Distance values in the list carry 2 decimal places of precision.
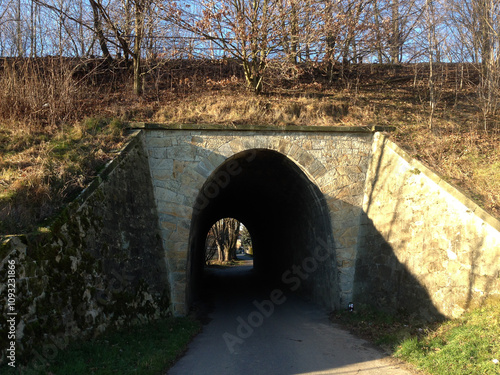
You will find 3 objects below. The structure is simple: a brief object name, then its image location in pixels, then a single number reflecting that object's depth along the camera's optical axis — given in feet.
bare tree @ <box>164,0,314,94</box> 41.27
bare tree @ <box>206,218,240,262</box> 119.75
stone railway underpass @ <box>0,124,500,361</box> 20.65
